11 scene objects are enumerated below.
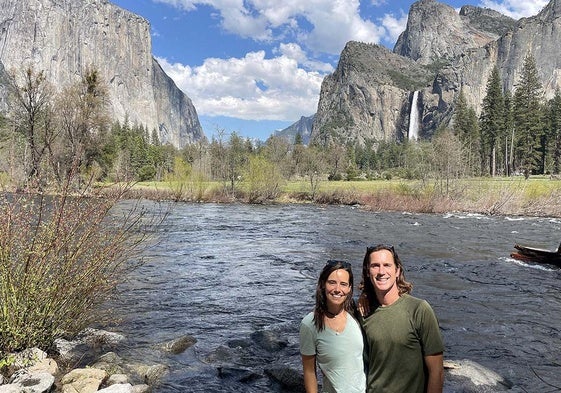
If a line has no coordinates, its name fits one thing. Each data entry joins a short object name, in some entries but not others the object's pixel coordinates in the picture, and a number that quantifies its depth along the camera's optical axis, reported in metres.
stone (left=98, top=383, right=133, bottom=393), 5.66
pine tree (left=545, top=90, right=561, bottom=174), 76.19
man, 3.02
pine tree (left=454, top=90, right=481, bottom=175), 78.91
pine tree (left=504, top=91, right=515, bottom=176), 75.66
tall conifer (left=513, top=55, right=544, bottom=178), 73.44
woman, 3.24
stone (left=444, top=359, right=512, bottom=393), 6.48
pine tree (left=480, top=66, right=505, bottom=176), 76.12
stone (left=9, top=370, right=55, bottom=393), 5.47
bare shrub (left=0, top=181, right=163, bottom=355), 6.04
